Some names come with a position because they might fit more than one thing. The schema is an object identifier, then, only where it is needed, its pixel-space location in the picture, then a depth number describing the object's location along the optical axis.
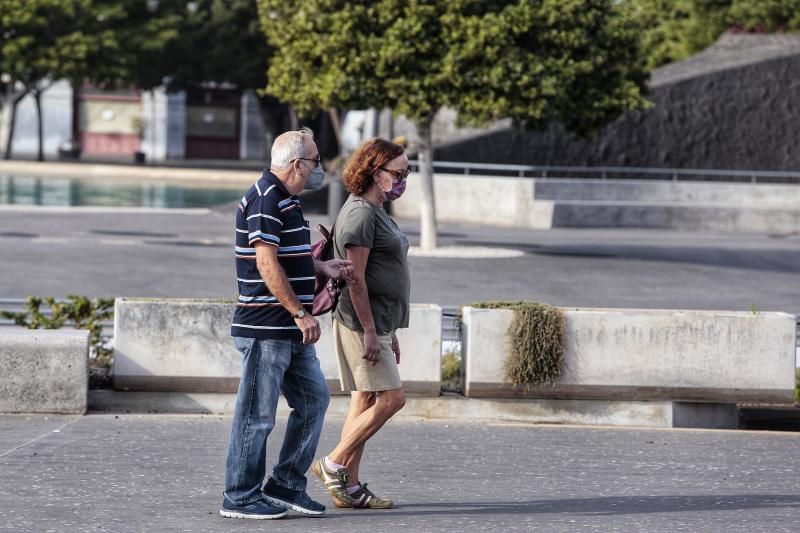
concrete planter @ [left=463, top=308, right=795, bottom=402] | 19.73
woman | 13.72
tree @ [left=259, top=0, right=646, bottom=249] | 42.28
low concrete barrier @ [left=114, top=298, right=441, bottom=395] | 19.67
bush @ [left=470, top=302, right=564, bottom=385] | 19.47
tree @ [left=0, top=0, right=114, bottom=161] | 111.19
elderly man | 13.09
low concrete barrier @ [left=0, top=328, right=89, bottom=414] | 19.08
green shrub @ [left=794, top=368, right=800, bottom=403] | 21.59
